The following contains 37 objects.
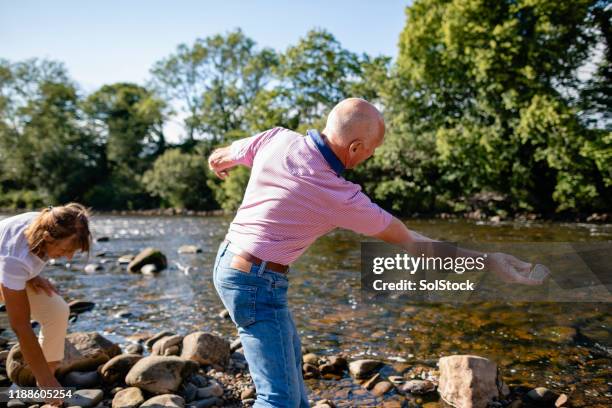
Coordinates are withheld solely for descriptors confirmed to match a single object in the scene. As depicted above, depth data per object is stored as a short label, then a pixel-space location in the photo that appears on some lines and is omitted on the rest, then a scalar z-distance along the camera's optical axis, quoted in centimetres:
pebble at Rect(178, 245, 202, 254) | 1566
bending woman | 355
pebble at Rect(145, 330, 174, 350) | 630
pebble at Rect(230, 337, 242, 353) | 595
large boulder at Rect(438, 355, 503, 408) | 443
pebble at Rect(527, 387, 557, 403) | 450
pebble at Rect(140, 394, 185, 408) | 422
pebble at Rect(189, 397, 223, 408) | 451
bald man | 245
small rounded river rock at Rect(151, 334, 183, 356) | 583
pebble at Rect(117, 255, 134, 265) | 1385
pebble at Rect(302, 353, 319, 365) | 544
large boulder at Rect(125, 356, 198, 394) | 469
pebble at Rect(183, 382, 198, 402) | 470
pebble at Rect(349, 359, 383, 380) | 518
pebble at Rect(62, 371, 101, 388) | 489
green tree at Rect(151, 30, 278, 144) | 4647
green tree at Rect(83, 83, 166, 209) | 4641
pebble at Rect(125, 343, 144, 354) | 597
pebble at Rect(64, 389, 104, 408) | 428
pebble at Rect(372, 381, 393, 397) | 479
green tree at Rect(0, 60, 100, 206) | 4578
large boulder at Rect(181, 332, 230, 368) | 541
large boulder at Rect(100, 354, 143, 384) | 500
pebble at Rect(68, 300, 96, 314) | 834
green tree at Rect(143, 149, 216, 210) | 4122
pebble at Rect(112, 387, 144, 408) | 435
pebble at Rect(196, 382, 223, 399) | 473
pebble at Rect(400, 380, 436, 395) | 477
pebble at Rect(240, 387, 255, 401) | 469
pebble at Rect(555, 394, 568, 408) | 439
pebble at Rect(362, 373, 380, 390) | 492
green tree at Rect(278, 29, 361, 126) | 3575
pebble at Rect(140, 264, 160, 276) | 1211
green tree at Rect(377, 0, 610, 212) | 2220
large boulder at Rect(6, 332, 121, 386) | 475
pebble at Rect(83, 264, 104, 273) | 1259
